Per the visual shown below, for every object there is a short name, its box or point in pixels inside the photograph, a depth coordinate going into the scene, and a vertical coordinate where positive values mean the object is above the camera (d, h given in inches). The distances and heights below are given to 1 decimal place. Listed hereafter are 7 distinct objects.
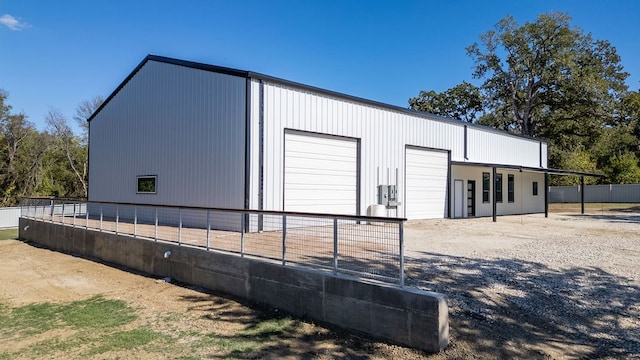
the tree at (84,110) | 1621.6 +312.5
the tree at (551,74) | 1267.2 +401.2
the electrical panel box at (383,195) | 578.9 -4.8
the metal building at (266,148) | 466.3 +58.1
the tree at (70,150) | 1547.1 +144.7
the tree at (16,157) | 1368.1 +104.3
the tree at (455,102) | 1604.3 +362.8
